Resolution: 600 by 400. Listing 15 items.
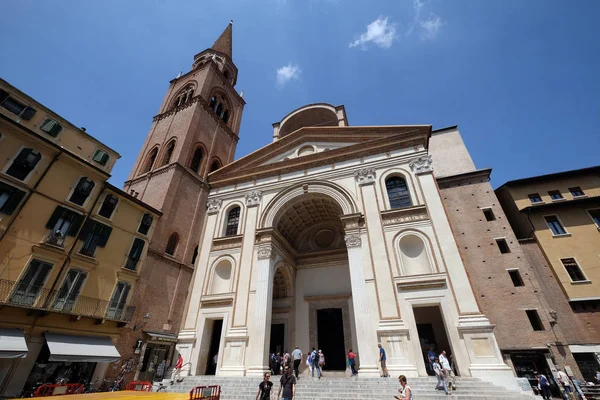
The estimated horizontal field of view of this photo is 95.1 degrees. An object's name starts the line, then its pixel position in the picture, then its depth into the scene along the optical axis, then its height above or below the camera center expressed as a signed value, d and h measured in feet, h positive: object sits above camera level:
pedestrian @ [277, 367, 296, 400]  21.86 -1.22
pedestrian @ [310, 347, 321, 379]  39.70 +1.12
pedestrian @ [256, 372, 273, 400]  22.35 -1.32
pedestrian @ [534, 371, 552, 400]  38.93 -1.89
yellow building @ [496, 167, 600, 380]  44.98 +21.84
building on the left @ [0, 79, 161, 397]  37.73 +16.17
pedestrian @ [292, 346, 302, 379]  41.30 +1.43
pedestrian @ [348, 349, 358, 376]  40.34 +1.03
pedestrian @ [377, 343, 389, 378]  35.13 +1.03
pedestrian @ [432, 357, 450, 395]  29.07 -0.60
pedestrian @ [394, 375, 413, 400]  19.16 -1.40
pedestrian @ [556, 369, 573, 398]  38.32 -1.36
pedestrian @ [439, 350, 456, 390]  29.58 -0.05
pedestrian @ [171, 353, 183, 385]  40.74 -0.29
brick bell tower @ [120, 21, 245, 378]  56.75 +46.34
